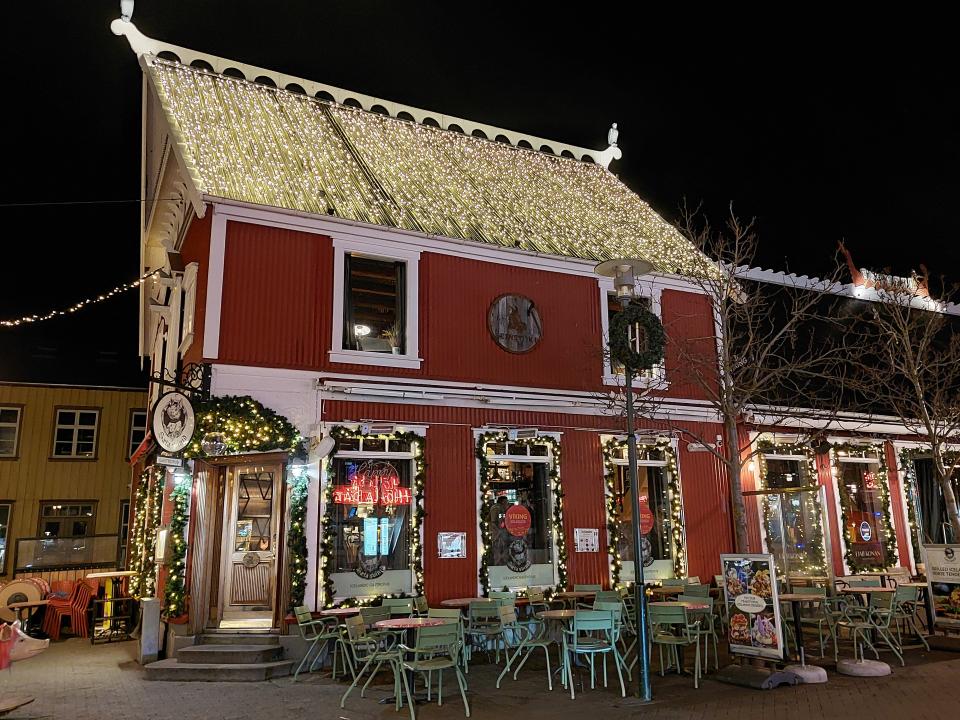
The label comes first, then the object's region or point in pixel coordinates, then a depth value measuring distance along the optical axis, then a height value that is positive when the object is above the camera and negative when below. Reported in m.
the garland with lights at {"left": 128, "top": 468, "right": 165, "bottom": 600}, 12.60 -0.33
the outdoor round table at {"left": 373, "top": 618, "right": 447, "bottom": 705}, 8.20 -1.21
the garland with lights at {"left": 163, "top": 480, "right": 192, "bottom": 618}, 10.62 -0.54
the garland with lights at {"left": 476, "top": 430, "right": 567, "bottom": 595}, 12.50 +0.29
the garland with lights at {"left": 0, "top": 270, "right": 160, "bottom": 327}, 13.46 +4.39
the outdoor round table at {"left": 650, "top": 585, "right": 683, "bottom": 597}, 11.87 -1.22
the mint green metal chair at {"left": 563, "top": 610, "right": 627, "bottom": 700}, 8.65 -1.47
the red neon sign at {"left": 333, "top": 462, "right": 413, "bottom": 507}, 11.75 +0.49
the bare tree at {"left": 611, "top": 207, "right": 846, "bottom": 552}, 10.67 +2.99
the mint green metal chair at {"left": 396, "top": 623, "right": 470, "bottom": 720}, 7.85 -1.42
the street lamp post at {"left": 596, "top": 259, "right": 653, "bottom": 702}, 8.32 +0.39
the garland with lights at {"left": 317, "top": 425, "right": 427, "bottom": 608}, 11.13 -0.13
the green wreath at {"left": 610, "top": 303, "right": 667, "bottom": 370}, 9.20 +2.29
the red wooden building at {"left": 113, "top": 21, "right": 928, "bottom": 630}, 11.52 +2.85
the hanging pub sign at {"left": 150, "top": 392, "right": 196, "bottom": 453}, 10.38 +1.43
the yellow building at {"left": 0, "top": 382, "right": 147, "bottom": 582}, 20.98 +1.71
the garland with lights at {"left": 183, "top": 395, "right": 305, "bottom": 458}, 10.79 +1.41
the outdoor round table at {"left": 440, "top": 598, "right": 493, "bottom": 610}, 11.09 -1.31
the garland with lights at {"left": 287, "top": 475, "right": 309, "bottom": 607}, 10.75 -0.34
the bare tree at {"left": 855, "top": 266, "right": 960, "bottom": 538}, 13.94 +3.20
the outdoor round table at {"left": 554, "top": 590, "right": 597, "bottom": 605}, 11.81 -1.27
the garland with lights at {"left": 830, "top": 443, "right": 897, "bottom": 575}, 16.17 +0.41
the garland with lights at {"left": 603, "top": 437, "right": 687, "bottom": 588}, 13.62 +0.21
